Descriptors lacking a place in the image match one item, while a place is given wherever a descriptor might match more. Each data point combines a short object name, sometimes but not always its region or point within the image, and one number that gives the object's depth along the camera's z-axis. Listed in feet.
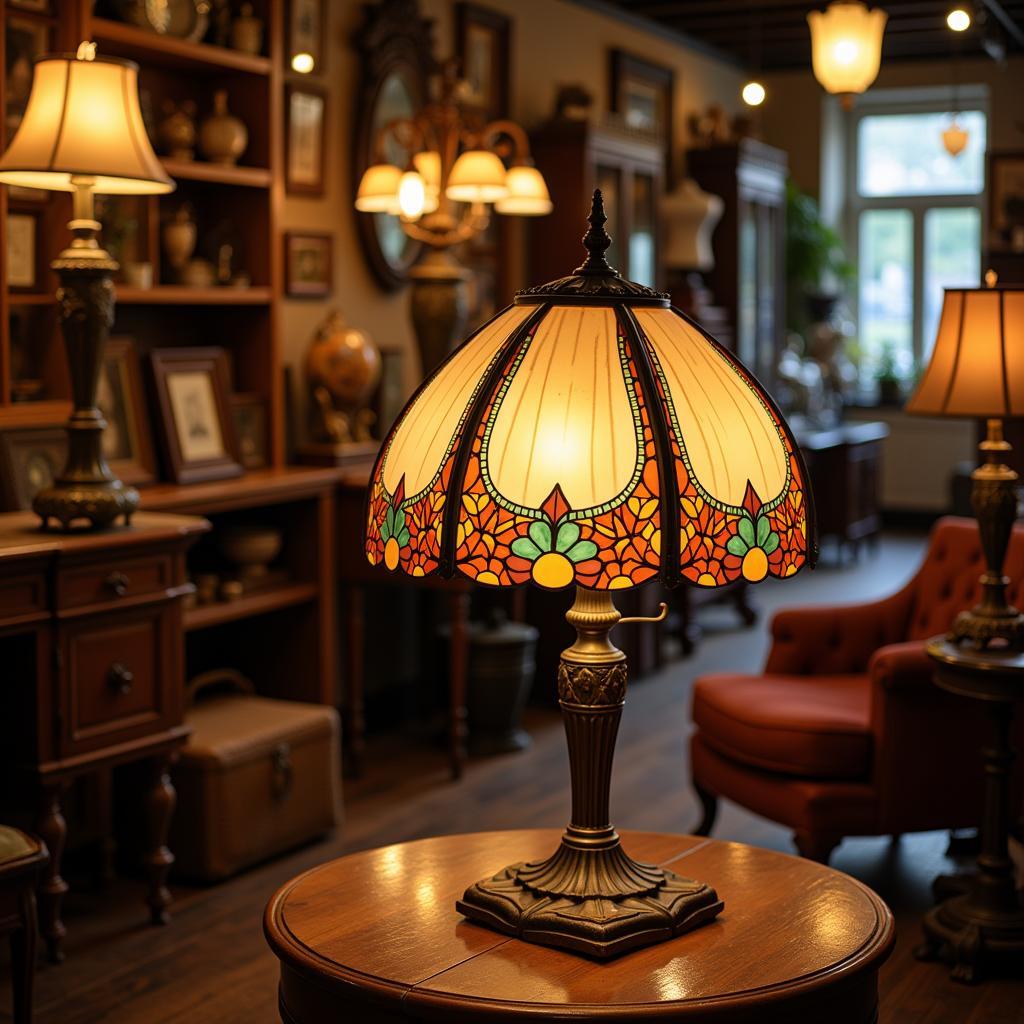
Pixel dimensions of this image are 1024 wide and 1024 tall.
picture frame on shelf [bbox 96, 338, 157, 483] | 12.82
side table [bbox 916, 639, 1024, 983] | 10.19
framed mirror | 16.47
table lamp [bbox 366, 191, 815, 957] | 4.73
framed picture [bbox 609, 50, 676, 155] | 23.07
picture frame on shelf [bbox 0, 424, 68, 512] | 11.48
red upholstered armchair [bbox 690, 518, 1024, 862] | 11.18
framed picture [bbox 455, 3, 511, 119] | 18.37
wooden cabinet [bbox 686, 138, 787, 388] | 24.76
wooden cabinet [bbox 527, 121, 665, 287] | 19.35
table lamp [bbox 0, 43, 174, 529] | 9.84
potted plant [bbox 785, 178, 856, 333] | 30.07
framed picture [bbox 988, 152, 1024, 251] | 27.35
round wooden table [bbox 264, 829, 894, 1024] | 4.98
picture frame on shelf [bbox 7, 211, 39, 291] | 11.85
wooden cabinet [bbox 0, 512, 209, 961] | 10.16
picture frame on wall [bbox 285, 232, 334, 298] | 15.53
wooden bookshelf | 13.19
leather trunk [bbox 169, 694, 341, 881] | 11.95
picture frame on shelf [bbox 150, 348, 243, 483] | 13.25
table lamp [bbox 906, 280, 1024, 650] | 9.81
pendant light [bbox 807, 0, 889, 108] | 14.28
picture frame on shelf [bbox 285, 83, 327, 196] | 15.47
